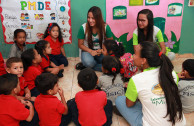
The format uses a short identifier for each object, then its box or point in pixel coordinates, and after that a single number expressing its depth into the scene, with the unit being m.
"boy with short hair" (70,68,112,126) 1.58
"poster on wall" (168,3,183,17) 3.15
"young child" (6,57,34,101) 2.00
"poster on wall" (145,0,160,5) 3.07
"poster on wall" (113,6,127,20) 3.07
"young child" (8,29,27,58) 2.85
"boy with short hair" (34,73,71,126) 1.60
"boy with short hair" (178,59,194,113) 1.81
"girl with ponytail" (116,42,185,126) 1.45
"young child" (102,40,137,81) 2.42
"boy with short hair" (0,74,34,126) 1.46
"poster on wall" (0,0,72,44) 2.97
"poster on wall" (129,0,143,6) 3.05
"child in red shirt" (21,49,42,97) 2.19
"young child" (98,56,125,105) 1.91
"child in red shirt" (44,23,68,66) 3.01
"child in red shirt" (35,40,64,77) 2.66
